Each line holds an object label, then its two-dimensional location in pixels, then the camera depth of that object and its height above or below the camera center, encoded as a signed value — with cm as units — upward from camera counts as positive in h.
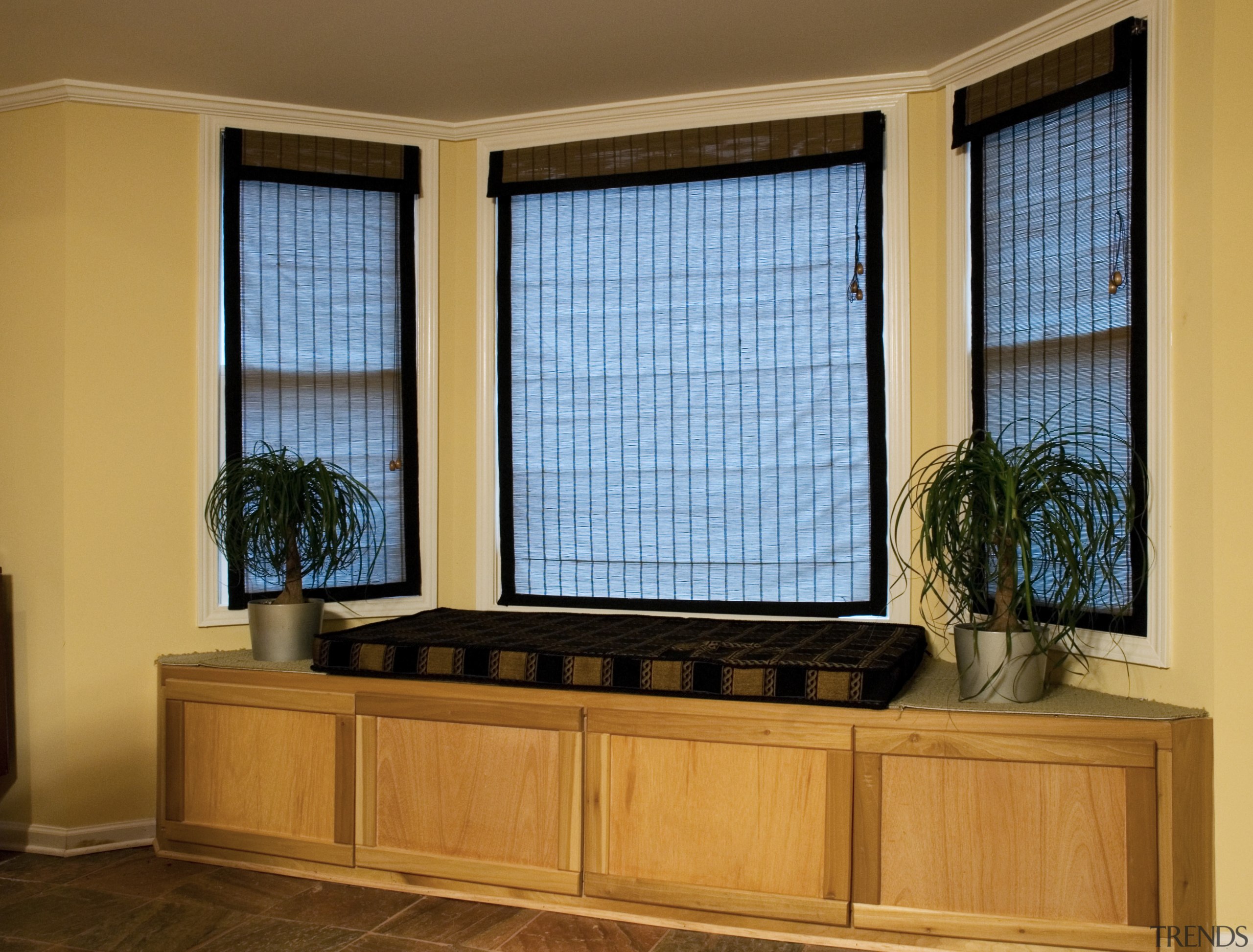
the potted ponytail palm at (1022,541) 250 -20
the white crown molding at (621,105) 318 +123
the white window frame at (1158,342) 256 +31
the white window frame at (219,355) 347 +39
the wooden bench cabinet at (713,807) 239 -92
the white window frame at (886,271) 332 +66
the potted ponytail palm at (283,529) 318 -22
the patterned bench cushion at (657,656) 259 -54
